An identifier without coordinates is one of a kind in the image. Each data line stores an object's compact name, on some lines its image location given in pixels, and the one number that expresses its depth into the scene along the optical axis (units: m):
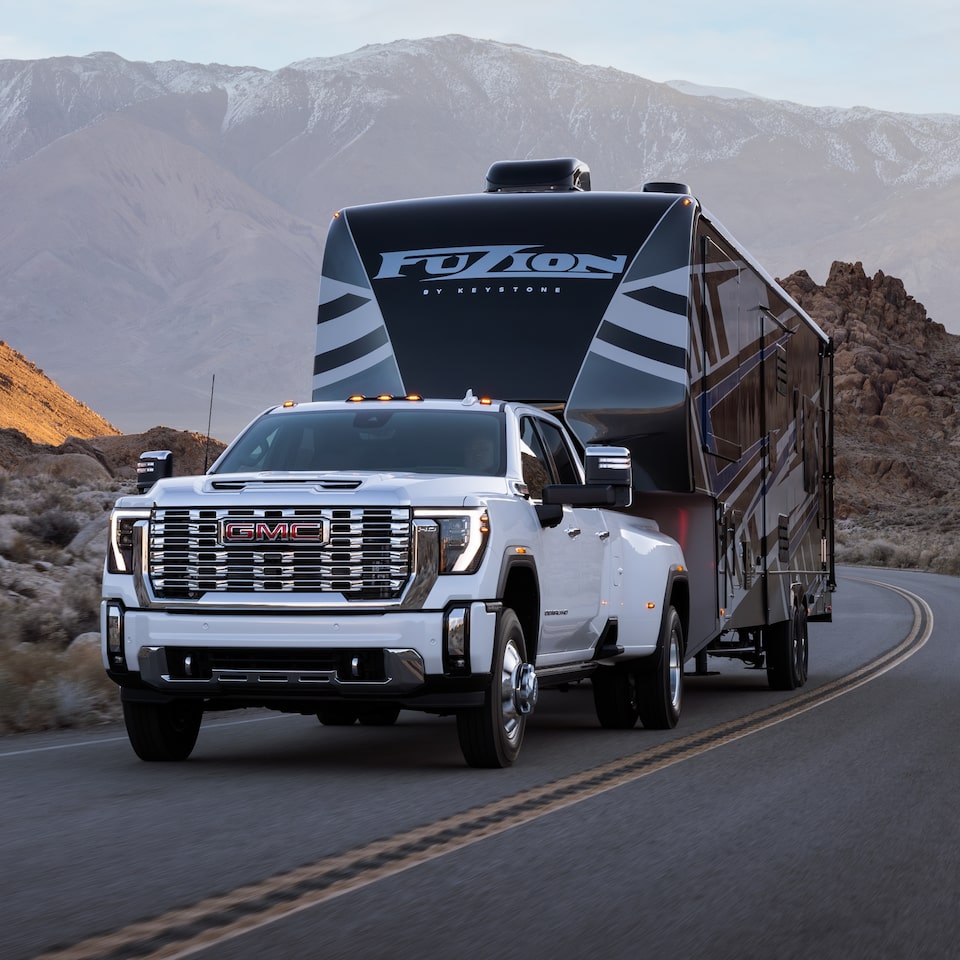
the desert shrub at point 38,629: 18.94
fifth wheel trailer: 13.41
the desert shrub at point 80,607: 20.16
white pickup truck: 9.72
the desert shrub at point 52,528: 33.03
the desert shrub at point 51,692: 13.35
